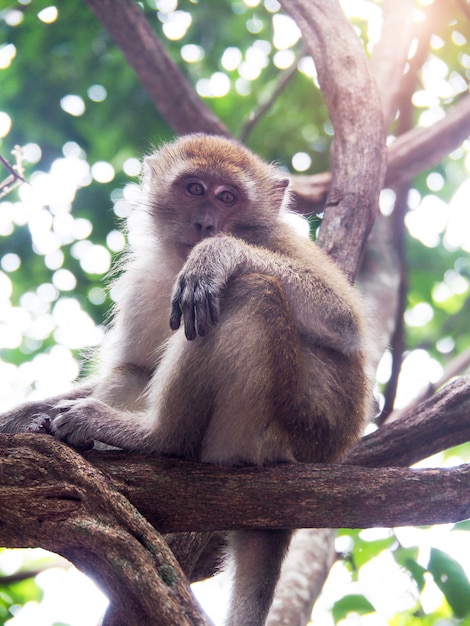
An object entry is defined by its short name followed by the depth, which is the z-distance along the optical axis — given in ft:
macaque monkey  12.43
